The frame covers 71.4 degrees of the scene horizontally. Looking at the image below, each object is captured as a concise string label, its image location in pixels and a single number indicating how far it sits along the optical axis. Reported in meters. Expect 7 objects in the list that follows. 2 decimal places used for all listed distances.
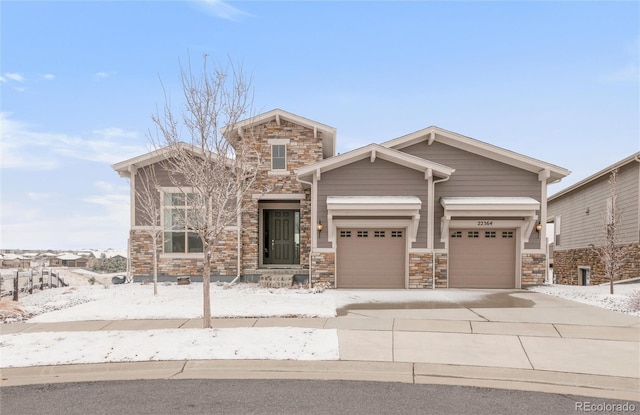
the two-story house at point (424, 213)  15.77
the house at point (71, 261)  46.60
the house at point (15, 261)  44.25
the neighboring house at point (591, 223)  19.48
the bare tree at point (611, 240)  14.73
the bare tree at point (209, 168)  9.01
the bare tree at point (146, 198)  17.37
